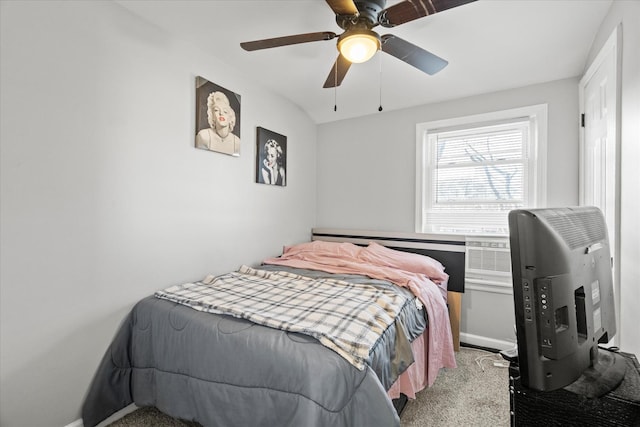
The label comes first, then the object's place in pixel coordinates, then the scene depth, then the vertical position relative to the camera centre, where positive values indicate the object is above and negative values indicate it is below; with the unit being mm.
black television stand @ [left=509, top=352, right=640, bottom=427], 776 -508
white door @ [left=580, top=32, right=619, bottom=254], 1715 +531
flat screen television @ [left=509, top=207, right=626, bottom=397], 732 -218
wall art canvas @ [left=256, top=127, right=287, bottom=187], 2959 +593
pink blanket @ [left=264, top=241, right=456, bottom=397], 2074 -453
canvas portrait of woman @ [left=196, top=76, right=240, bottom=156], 2371 +805
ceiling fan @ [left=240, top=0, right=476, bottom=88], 1446 +991
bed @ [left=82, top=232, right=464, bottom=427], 1234 -673
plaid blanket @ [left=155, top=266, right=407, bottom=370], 1370 -518
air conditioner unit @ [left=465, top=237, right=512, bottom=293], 2787 -450
